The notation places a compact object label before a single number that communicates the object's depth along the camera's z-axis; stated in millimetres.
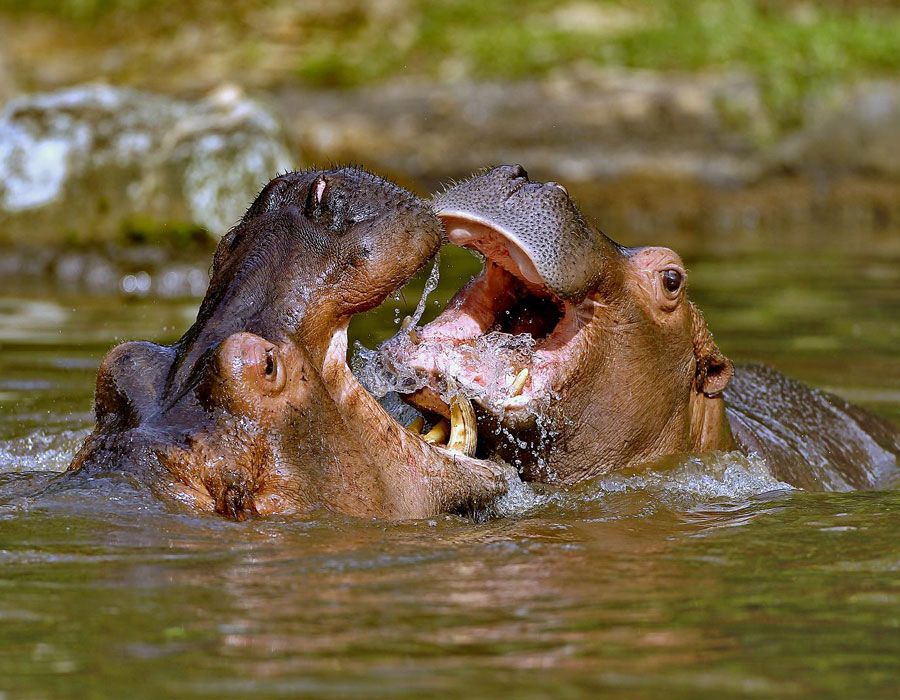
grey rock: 21187
